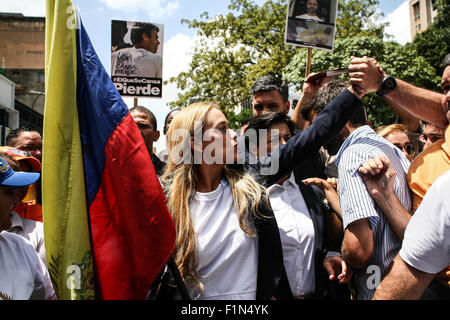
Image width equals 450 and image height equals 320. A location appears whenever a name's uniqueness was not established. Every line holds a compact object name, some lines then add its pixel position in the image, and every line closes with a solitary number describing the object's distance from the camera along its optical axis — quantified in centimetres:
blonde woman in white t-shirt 187
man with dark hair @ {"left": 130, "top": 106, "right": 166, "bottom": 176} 357
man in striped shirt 177
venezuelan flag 161
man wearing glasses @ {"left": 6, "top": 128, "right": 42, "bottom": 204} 344
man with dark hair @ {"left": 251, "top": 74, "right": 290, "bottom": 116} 346
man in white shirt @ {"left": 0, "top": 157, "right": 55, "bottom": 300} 164
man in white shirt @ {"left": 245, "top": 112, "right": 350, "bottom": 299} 207
